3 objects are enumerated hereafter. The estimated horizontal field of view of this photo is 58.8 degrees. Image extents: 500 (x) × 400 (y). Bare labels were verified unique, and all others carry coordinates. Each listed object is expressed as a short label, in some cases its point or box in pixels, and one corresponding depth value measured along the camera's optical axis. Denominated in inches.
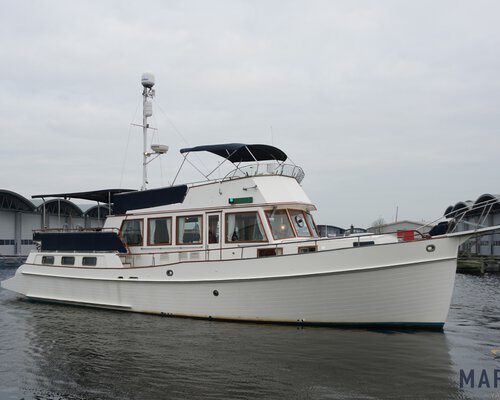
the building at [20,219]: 1561.3
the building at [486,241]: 1587.2
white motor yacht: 406.6
